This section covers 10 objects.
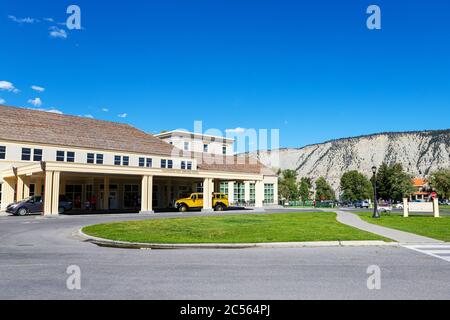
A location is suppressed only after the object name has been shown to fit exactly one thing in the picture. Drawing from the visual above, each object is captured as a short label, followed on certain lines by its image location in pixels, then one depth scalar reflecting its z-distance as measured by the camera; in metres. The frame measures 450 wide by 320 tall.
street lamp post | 27.69
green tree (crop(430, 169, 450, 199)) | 116.62
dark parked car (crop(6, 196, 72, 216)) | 31.25
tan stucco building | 35.25
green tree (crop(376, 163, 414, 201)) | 98.00
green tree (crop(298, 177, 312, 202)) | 109.31
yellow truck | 40.25
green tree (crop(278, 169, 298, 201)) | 99.44
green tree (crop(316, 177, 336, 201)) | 114.75
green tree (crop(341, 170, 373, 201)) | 109.25
